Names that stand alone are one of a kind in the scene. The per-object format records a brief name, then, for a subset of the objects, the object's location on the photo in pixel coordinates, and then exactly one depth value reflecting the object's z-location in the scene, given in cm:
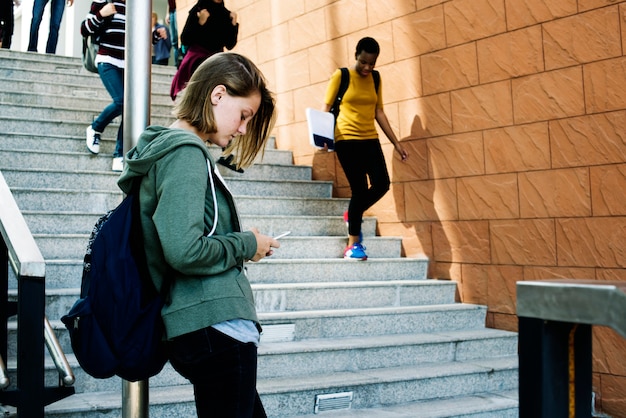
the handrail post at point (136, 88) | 207
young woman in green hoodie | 162
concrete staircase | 361
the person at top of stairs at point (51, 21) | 852
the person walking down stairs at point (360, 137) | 529
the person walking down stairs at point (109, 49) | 558
